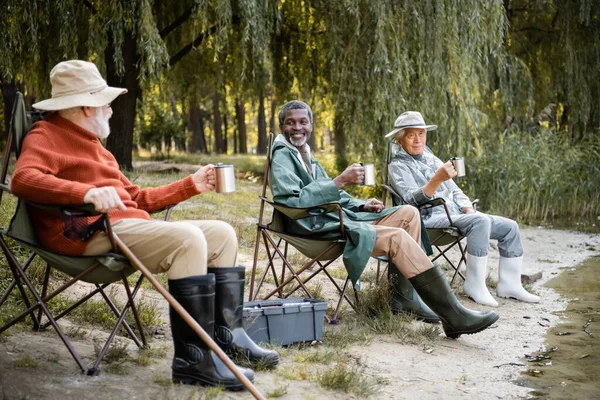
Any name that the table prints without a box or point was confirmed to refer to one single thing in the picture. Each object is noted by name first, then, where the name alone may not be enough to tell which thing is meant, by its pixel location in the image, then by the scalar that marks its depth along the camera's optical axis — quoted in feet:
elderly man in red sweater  9.77
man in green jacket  13.57
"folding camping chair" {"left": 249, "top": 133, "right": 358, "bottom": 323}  13.97
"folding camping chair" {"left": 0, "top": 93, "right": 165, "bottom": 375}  9.88
